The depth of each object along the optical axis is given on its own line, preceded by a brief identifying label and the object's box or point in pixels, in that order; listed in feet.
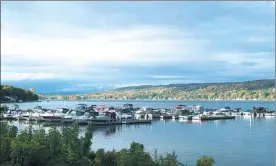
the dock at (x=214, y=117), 208.31
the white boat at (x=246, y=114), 237.80
